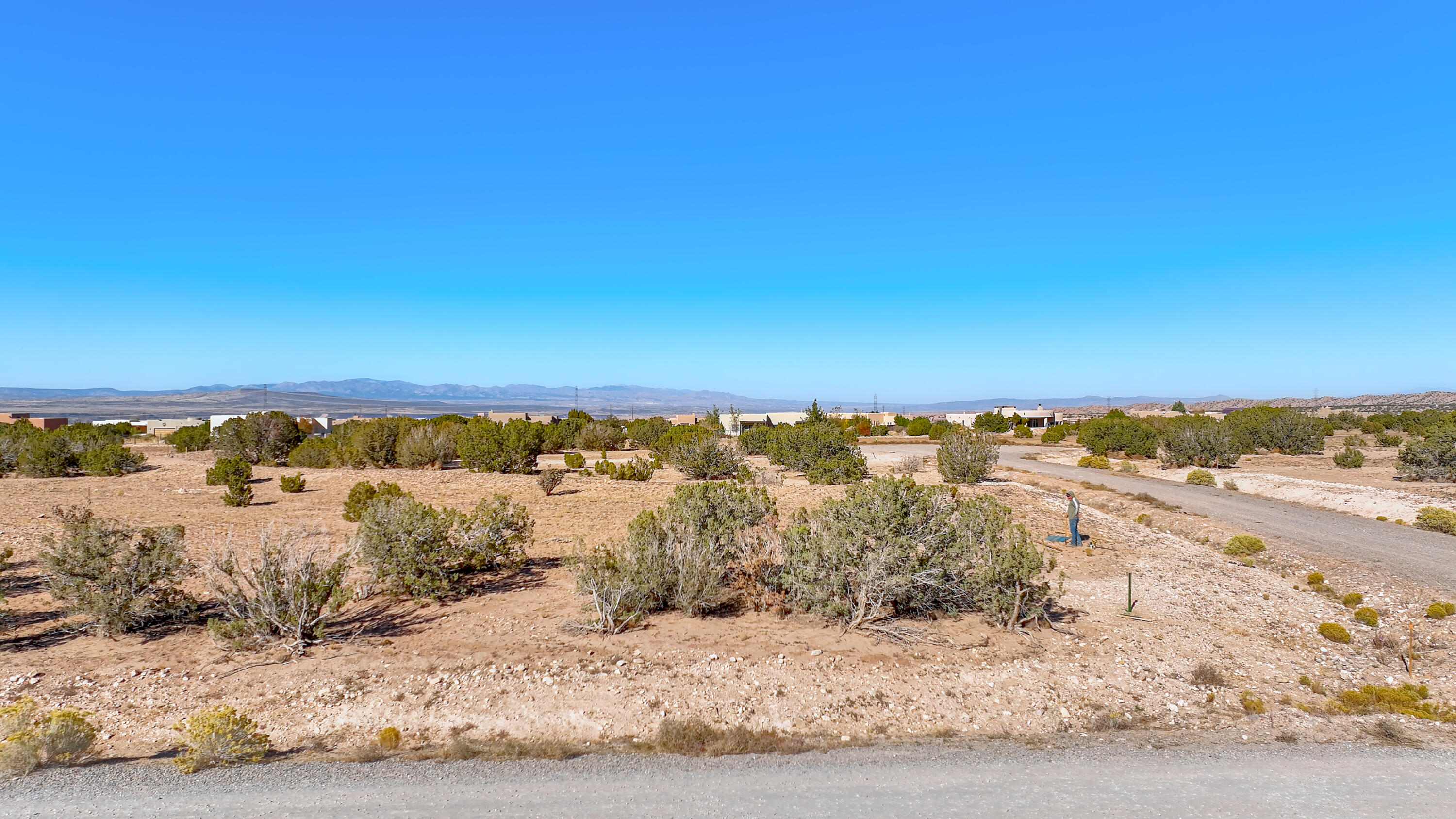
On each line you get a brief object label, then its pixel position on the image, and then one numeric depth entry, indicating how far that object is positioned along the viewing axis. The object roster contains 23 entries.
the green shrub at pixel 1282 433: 38.91
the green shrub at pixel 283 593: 7.95
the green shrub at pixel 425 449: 26.38
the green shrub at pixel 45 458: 23.41
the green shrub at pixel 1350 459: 30.67
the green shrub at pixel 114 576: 8.13
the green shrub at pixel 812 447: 25.56
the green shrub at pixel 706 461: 24.80
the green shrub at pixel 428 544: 9.80
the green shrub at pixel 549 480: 19.98
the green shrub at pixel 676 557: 9.12
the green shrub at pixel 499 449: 24.81
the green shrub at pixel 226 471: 19.09
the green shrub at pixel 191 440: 36.75
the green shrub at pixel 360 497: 14.95
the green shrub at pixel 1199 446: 33.28
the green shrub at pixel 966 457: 24.56
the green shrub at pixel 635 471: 23.64
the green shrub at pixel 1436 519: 16.91
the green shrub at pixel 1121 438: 39.19
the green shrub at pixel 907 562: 9.03
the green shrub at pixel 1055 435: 55.25
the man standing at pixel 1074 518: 14.66
